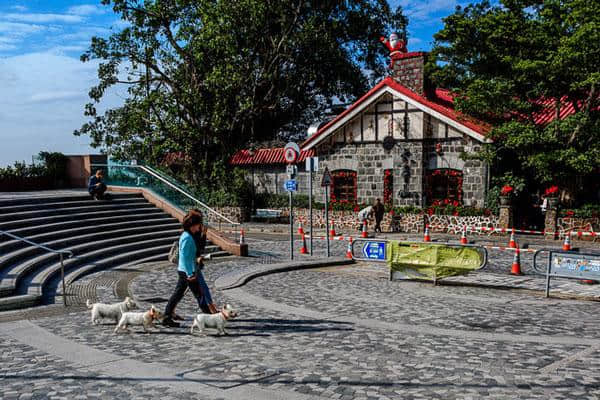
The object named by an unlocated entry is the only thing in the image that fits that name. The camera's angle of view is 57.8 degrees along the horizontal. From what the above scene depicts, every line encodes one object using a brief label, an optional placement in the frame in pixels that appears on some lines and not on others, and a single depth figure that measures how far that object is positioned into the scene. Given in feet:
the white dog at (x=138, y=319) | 28.17
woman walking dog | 28.50
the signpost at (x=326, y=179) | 54.34
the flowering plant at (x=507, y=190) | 73.77
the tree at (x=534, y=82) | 66.08
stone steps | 38.06
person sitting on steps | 62.34
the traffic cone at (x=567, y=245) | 54.75
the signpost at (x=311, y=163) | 54.19
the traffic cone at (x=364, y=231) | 73.15
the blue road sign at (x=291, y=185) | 53.08
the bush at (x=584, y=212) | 68.69
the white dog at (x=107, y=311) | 29.53
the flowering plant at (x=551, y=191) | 71.10
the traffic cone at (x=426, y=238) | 65.57
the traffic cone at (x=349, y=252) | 54.80
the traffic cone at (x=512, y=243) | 57.75
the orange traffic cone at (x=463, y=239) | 65.99
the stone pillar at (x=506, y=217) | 74.54
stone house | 80.02
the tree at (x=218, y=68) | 100.17
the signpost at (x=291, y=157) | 52.54
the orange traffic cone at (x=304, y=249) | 60.29
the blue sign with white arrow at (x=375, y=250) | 48.60
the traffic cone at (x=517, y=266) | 47.32
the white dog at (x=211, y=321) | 27.84
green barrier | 42.06
